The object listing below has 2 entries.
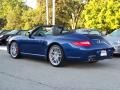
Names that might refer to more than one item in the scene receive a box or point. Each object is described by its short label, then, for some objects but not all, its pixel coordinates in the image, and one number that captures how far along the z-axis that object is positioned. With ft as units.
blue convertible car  19.43
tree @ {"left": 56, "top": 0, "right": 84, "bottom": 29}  101.20
